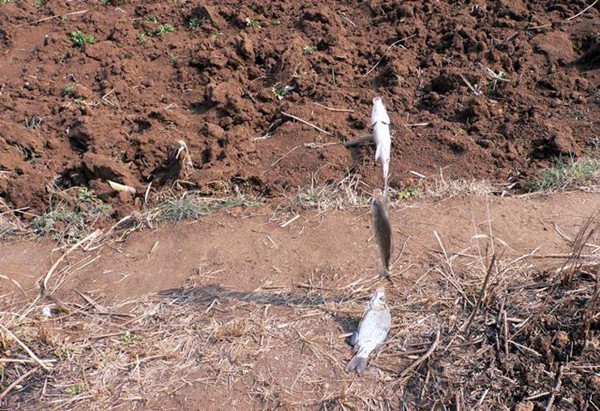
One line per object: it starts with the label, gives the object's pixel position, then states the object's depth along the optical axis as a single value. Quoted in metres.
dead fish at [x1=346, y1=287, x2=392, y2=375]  2.89
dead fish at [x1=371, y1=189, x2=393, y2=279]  2.90
